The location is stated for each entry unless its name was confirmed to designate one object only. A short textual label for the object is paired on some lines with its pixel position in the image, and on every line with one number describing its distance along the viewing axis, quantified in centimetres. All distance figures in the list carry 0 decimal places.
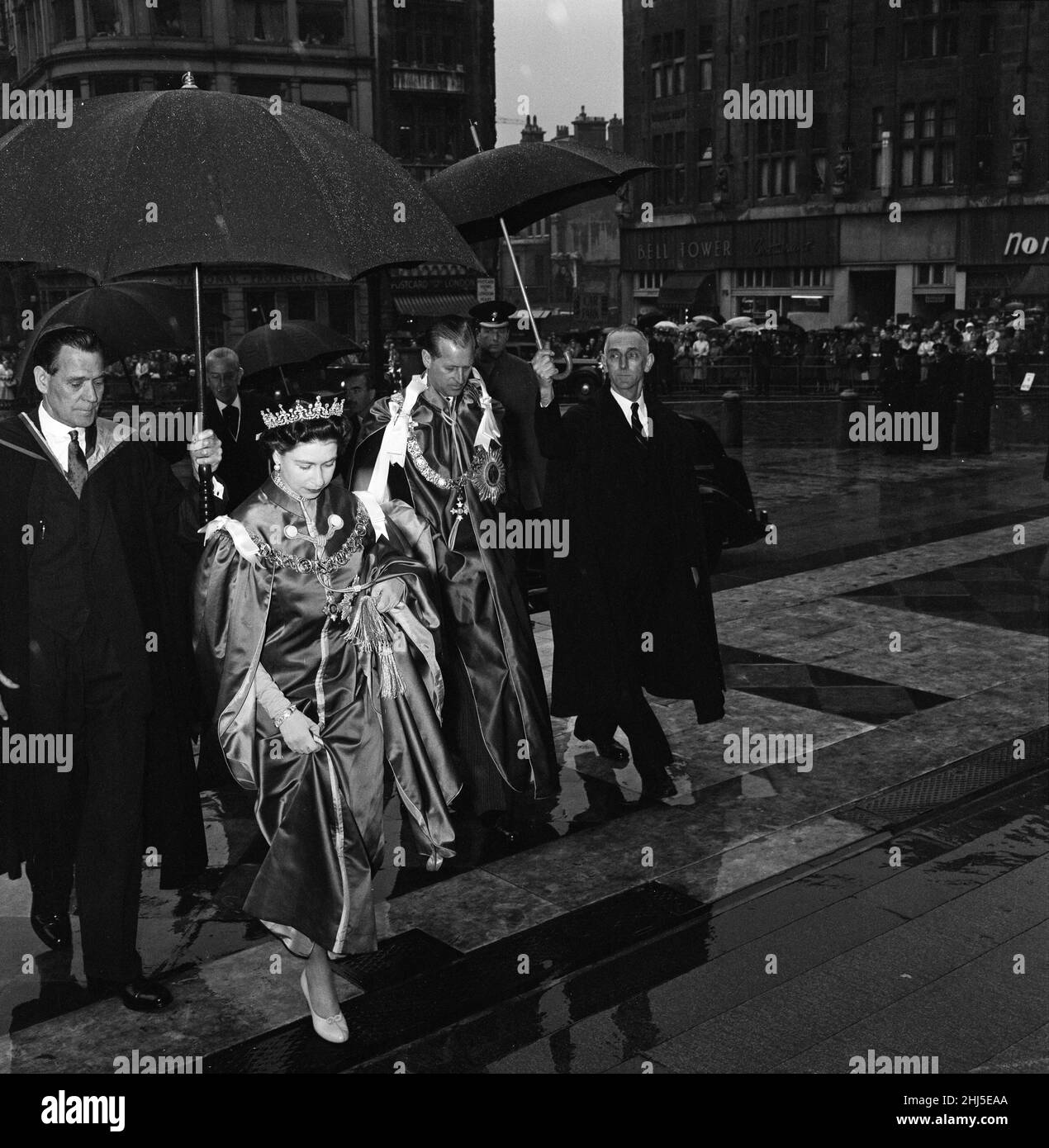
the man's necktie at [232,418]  751
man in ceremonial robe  550
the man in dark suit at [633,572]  599
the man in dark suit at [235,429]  729
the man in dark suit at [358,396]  772
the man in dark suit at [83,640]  422
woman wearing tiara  400
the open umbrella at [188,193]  390
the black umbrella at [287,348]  846
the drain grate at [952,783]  577
